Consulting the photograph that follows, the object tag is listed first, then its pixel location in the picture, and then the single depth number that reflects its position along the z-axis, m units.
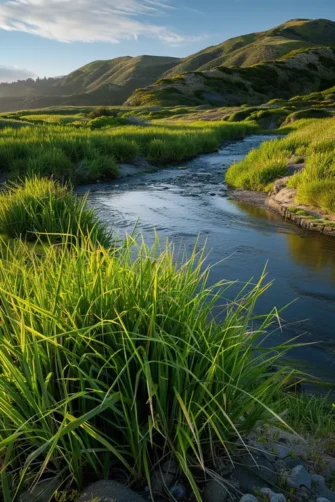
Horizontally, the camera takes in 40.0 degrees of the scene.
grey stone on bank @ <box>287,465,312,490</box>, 2.40
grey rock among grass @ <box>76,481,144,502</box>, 2.03
